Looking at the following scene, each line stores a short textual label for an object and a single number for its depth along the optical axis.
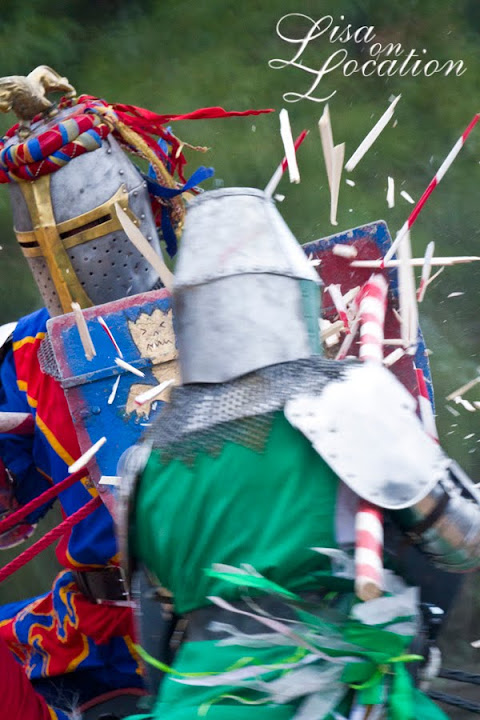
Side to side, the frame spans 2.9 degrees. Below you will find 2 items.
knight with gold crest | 15.53
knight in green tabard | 14.57
